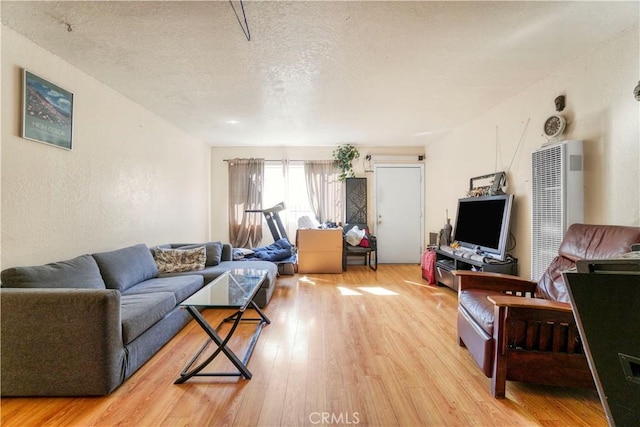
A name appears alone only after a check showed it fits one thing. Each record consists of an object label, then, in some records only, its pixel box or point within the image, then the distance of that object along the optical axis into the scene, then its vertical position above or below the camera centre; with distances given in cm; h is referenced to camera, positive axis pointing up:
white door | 540 +7
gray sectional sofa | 152 -77
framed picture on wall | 193 +80
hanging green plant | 514 +109
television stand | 289 -63
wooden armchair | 153 -78
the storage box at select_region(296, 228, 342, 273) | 460 -67
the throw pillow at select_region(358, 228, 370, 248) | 482 -55
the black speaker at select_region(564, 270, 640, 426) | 59 -29
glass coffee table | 174 -67
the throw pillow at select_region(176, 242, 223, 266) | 351 -55
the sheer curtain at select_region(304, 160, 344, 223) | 536 +47
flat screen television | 291 -15
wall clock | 231 +80
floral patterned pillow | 315 -59
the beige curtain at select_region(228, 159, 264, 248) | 536 +34
